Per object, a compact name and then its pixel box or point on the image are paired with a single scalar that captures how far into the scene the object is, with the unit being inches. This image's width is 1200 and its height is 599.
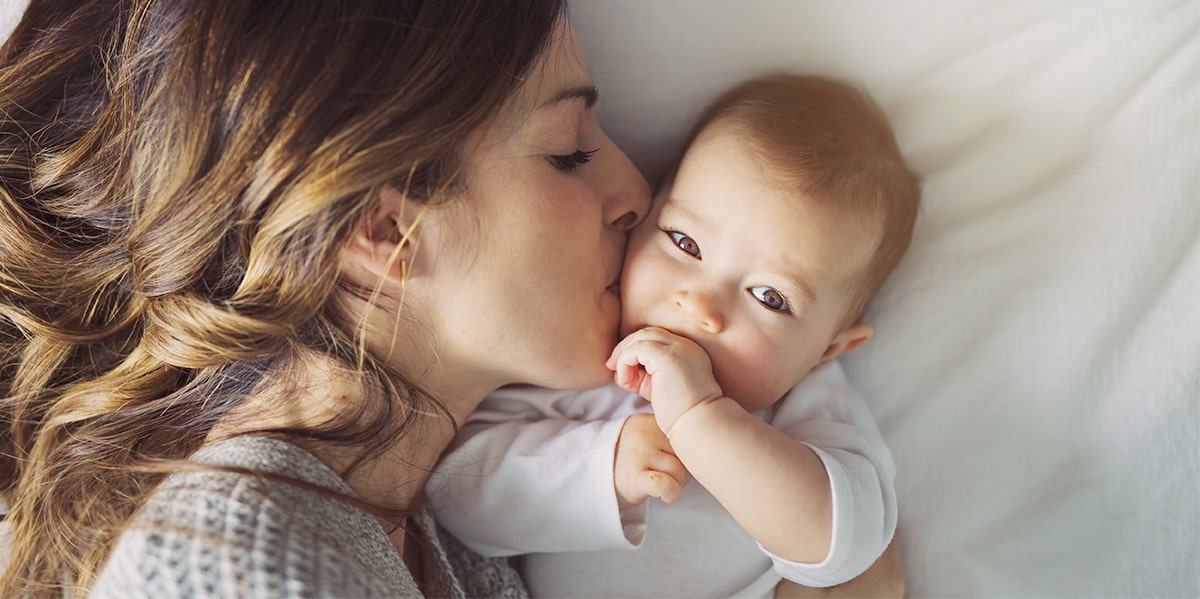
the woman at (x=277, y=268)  23.5
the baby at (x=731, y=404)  25.5
